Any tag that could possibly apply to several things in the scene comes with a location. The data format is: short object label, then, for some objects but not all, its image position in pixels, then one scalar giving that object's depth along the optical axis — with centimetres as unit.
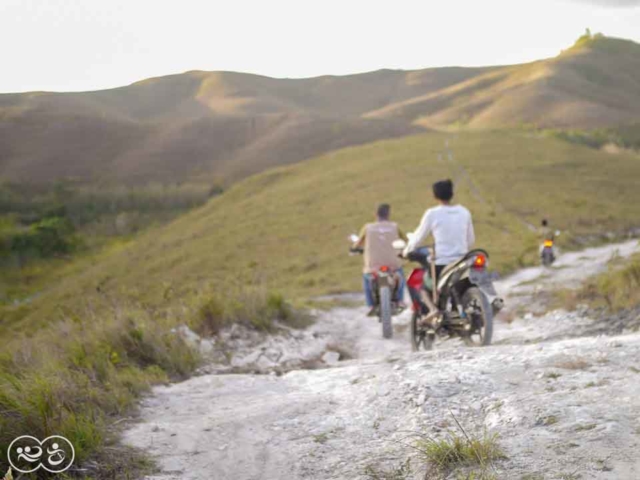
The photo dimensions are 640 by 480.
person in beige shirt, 922
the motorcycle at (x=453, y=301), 612
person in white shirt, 659
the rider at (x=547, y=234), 1474
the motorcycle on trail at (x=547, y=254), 1467
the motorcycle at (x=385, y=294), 881
